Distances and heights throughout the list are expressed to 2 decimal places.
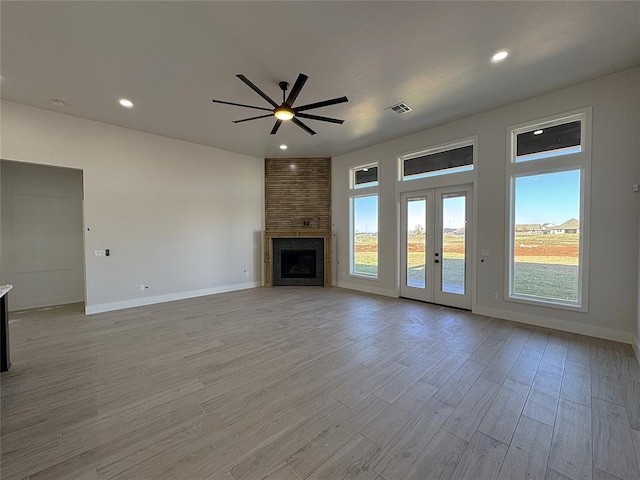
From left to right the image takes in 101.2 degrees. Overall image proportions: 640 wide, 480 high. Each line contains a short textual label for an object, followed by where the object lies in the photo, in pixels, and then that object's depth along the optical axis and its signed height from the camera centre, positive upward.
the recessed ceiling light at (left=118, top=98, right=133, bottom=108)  4.11 +2.11
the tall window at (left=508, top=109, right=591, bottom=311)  3.79 +0.35
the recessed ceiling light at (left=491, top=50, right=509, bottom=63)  3.03 +2.08
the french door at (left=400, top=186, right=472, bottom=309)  5.00 -0.24
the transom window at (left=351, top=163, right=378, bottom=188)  6.55 +1.51
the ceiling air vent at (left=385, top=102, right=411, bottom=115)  4.30 +2.11
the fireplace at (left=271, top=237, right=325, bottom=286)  7.41 -0.76
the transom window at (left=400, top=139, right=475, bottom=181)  4.95 +1.50
